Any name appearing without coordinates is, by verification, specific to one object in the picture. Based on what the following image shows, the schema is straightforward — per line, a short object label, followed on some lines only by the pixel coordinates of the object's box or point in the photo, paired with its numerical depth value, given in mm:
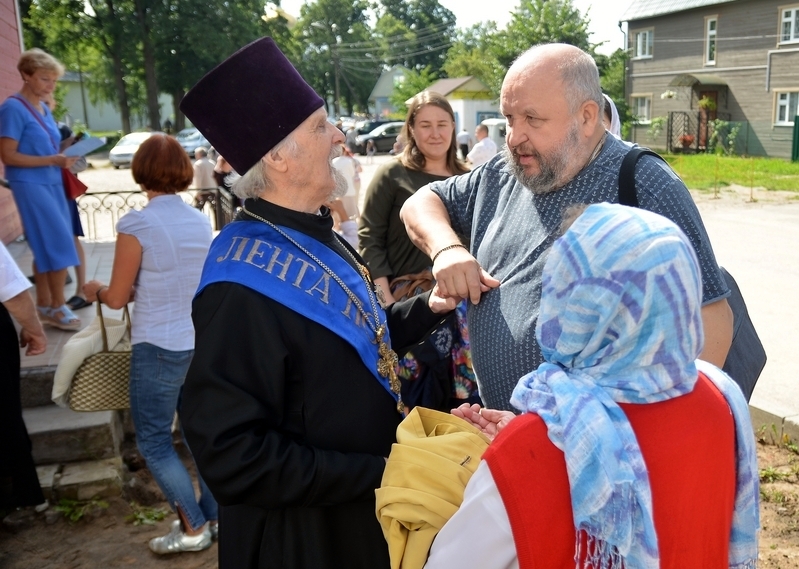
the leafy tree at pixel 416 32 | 86875
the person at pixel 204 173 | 12648
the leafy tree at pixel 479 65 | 40419
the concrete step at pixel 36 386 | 4512
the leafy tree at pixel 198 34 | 39938
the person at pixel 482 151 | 14805
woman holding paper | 5258
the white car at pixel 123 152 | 28844
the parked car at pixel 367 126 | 38519
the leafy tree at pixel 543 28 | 37438
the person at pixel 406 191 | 3936
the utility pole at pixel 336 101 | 70594
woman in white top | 3355
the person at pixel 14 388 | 3219
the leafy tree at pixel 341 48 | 78000
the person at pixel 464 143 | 23894
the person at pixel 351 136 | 28852
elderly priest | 1735
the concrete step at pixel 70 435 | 4266
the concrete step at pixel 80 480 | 4152
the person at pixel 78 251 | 6246
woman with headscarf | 1218
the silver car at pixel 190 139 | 30375
